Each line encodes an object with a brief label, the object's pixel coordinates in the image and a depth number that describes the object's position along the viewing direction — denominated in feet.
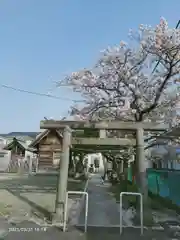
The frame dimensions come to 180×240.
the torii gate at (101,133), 17.71
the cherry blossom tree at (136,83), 24.15
